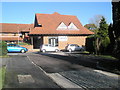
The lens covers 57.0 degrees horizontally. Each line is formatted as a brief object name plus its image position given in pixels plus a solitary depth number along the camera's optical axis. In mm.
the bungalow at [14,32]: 31837
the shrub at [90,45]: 15457
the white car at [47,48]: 19572
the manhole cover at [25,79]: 4934
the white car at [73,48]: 20150
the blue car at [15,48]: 17673
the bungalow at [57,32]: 23036
